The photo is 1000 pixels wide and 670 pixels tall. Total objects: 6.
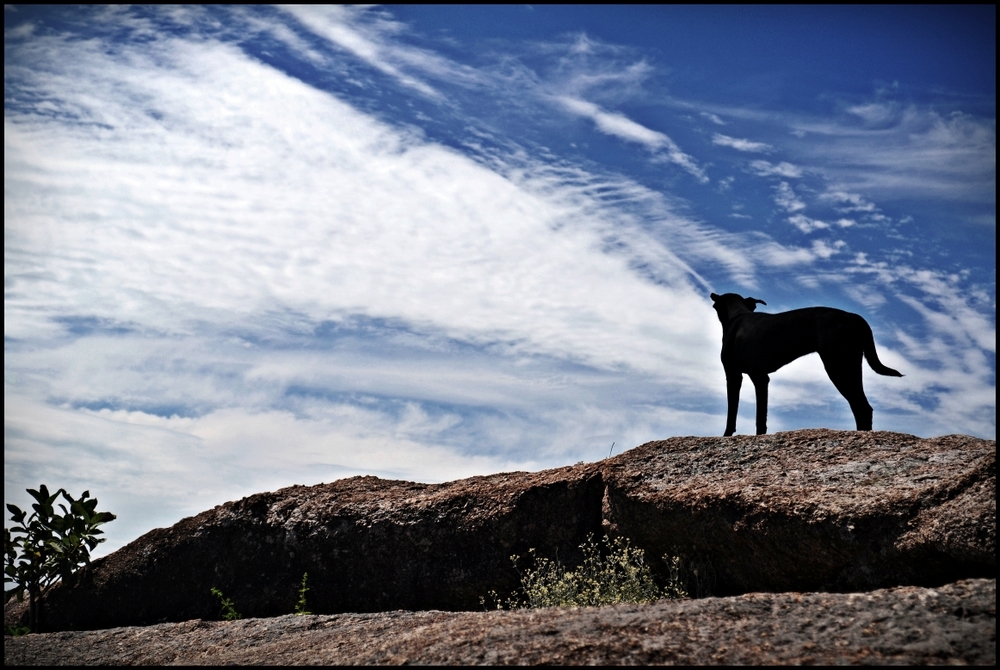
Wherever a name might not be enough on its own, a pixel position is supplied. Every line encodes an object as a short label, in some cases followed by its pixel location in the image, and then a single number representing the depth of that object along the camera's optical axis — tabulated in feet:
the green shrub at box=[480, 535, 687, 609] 23.12
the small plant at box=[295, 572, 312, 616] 28.02
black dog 30.32
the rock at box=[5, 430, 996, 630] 20.08
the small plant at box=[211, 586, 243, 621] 28.68
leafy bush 30.94
